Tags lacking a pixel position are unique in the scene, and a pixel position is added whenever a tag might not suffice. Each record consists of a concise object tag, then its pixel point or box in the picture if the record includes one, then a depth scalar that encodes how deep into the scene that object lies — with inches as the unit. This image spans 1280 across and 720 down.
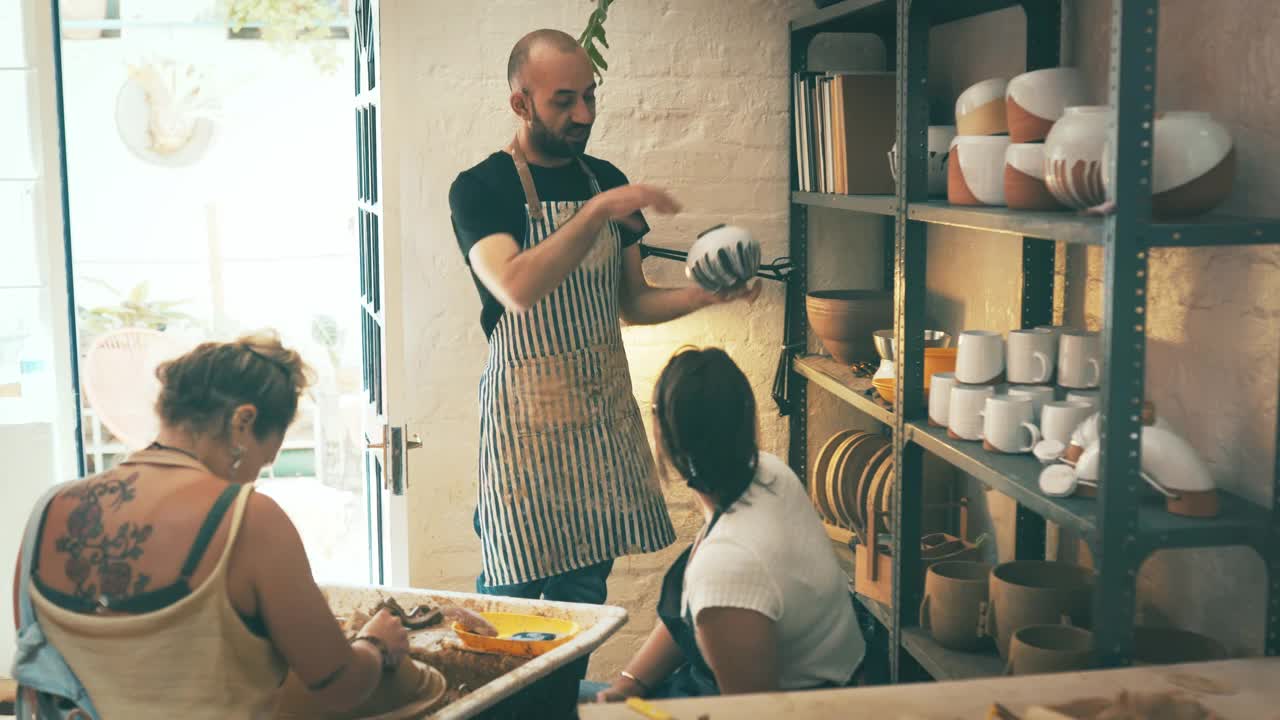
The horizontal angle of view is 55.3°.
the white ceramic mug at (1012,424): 81.0
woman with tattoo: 59.5
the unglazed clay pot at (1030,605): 79.2
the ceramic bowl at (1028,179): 74.5
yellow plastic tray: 71.8
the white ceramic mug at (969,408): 85.7
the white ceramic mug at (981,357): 87.0
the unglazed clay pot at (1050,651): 71.1
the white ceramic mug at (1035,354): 85.4
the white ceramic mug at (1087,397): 79.0
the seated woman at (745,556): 62.3
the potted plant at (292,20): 220.7
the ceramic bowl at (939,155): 93.7
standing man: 93.4
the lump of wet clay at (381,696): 64.6
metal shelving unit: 62.3
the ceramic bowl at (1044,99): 76.0
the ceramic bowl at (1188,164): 64.9
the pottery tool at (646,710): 56.1
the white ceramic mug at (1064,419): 77.2
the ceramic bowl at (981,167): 81.2
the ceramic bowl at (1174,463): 67.6
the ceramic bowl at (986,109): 83.8
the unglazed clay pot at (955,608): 87.3
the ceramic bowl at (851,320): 113.7
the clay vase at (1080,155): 66.2
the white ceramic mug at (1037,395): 81.7
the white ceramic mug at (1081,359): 82.3
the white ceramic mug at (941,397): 90.2
